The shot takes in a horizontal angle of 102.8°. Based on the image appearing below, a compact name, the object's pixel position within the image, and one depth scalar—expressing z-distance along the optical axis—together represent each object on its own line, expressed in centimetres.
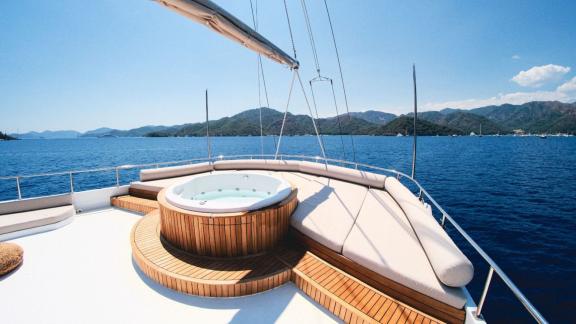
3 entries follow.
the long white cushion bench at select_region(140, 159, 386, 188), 619
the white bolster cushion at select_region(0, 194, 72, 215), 494
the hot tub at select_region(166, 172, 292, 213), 538
